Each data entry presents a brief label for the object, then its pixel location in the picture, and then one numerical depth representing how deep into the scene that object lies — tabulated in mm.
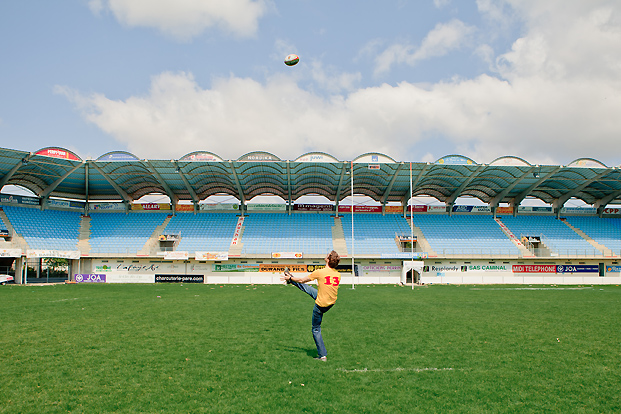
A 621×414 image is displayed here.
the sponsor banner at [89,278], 36812
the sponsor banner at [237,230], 41562
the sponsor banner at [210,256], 38625
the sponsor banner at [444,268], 40031
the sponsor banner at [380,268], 40125
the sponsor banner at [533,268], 40697
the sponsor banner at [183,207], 46969
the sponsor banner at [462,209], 48531
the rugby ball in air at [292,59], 21641
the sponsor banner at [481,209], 48469
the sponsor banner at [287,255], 39094
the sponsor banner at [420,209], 48531
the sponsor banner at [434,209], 48375
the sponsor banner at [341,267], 39097
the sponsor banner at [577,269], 41062
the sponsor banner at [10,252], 32903
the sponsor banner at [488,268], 40125
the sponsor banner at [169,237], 41719
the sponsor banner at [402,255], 39409
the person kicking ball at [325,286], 7047
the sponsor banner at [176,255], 38250
